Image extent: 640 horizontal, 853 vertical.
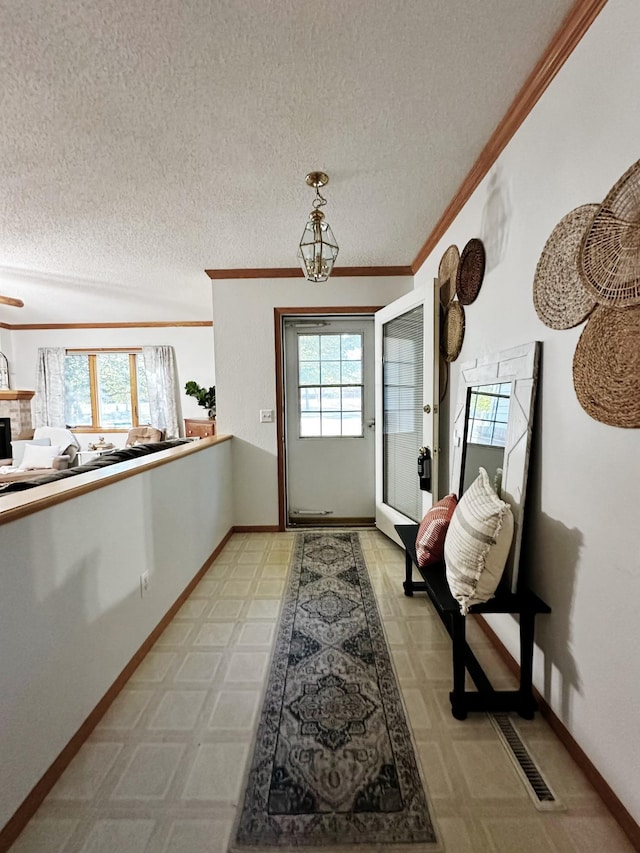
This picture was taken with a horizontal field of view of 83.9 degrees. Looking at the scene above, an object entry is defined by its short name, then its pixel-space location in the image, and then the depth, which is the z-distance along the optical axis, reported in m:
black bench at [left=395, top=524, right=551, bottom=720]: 1.33
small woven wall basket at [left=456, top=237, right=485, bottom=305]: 1.88
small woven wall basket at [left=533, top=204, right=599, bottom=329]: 1.15
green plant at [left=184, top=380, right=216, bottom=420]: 4.44
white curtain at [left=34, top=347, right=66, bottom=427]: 5.46
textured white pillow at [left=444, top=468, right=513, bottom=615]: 1.33
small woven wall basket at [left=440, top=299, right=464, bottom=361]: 2.18
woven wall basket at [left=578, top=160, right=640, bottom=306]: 0.96
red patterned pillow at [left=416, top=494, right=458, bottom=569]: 1.73
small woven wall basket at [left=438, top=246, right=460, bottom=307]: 2.24
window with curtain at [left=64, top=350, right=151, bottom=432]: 5.61
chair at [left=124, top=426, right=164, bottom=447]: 5.00
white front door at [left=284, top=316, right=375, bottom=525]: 3.50
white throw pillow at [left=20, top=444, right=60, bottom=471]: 4.25
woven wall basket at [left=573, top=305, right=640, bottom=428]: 0.98
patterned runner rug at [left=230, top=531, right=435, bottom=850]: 1.02
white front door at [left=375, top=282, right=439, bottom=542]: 2.40
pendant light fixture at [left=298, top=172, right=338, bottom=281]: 1.81
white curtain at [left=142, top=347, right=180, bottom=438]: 5.50
